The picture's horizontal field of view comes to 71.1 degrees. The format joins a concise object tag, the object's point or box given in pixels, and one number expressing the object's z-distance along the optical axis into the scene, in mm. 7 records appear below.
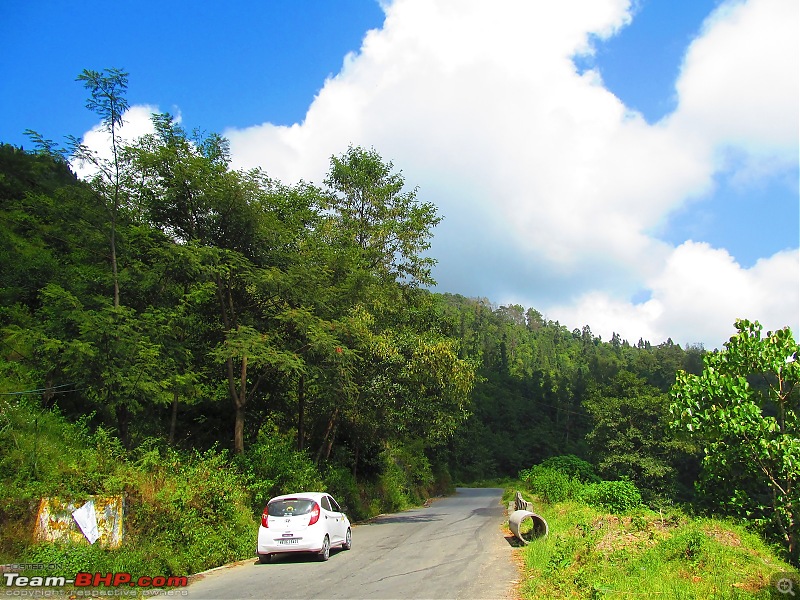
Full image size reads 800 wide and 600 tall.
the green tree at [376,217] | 26609
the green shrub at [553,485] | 24328
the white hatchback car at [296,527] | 12219
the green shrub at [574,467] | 29852
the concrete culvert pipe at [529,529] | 14855
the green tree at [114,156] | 14242
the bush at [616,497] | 18453
